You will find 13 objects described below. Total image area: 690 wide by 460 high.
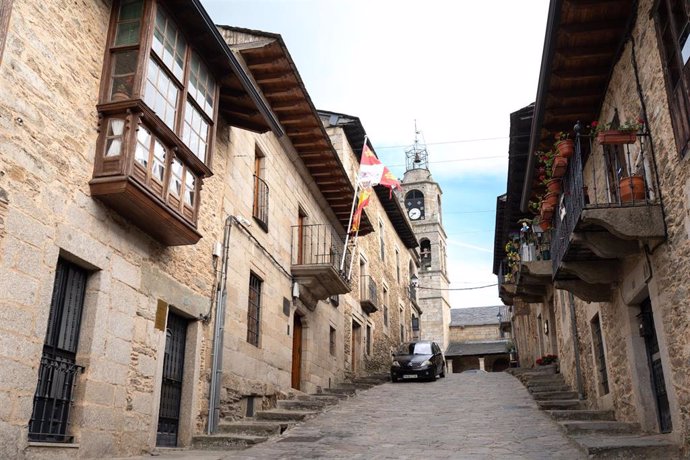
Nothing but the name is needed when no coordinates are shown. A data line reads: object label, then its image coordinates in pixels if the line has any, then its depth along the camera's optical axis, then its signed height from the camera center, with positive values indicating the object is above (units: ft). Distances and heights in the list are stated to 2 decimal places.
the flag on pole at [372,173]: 56.44 +21.99
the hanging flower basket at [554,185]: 30.86 +11.33
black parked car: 64.03 +6.05
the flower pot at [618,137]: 23.11 +10.14
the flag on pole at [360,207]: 57.06 +19.00
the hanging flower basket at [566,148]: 28.14 +11.92
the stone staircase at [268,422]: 29.19 +0.20
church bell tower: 156.46 +43.87
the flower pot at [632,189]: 23.12 +8.35
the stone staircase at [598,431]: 22.53 -0.18
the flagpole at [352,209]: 53.46 +17.65
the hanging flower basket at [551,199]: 31.48 +10.92
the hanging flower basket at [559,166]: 28.58 +11.37
